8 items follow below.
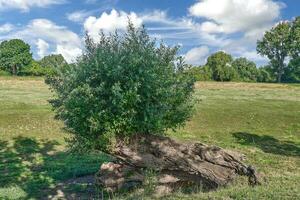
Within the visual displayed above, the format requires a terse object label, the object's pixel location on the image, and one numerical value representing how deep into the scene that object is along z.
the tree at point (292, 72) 76.83
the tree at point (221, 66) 79.90
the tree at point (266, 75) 82.68
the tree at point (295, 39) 75.83
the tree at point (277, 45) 76.77
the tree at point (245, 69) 87.66
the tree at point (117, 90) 8.76
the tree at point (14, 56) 81.10
